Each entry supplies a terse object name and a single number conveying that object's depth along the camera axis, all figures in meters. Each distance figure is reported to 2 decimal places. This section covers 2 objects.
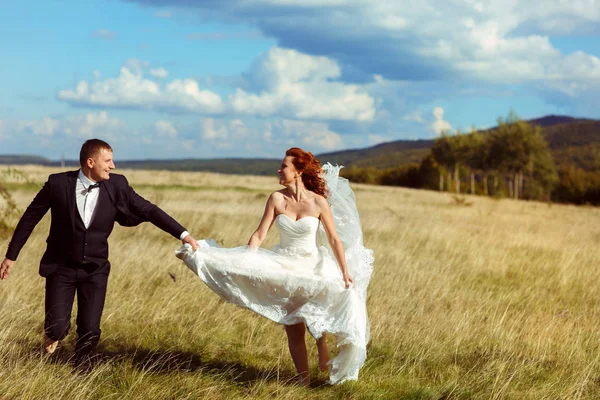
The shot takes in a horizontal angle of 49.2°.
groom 5.39
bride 5.29
